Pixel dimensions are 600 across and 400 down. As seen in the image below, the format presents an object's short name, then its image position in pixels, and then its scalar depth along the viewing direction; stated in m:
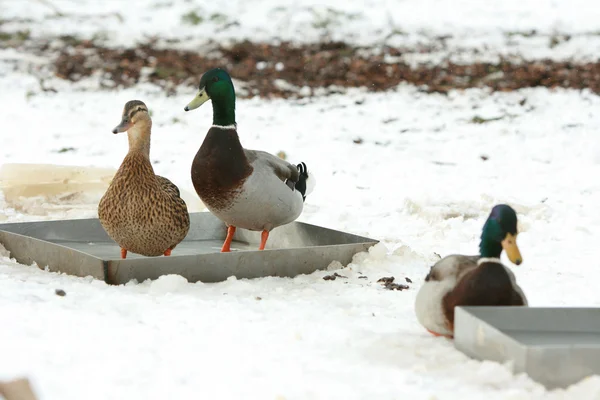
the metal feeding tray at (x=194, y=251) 7.14
